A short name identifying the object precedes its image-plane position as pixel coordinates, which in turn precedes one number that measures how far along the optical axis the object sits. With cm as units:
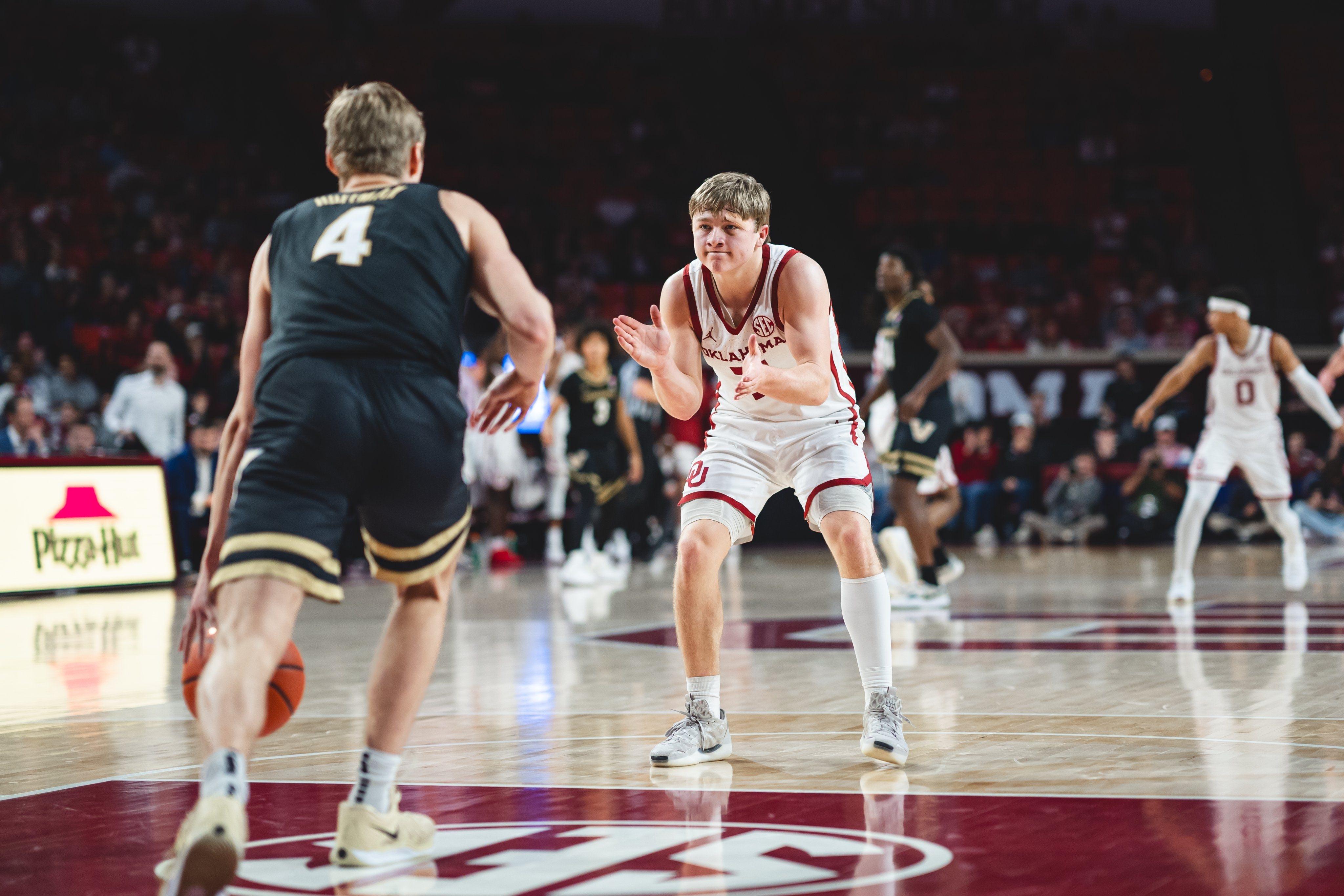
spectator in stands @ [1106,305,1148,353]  1894
